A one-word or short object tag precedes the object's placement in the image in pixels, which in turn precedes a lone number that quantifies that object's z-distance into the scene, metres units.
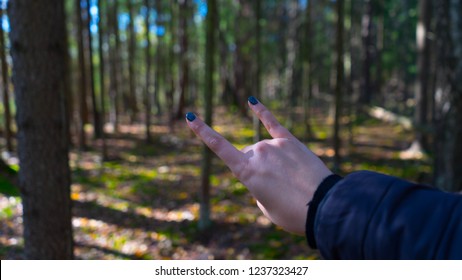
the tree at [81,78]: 13.34
